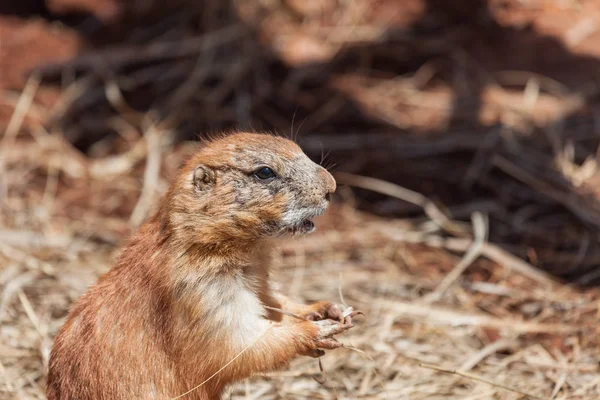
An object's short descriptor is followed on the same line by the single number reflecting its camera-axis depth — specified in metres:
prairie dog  7.46
